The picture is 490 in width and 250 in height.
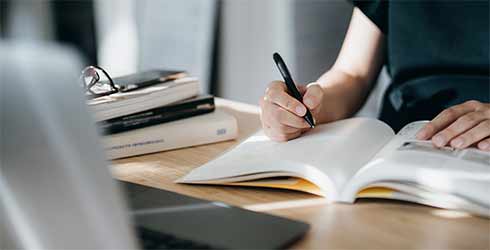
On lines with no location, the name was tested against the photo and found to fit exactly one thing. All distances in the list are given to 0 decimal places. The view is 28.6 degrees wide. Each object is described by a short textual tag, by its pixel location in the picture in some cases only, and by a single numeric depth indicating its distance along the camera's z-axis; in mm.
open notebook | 1273
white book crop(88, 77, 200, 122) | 1541
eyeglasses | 1517
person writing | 1927
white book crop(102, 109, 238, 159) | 1546
